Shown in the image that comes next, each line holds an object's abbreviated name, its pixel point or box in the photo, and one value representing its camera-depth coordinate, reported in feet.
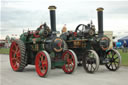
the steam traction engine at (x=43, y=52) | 19.64
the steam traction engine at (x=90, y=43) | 22.04
